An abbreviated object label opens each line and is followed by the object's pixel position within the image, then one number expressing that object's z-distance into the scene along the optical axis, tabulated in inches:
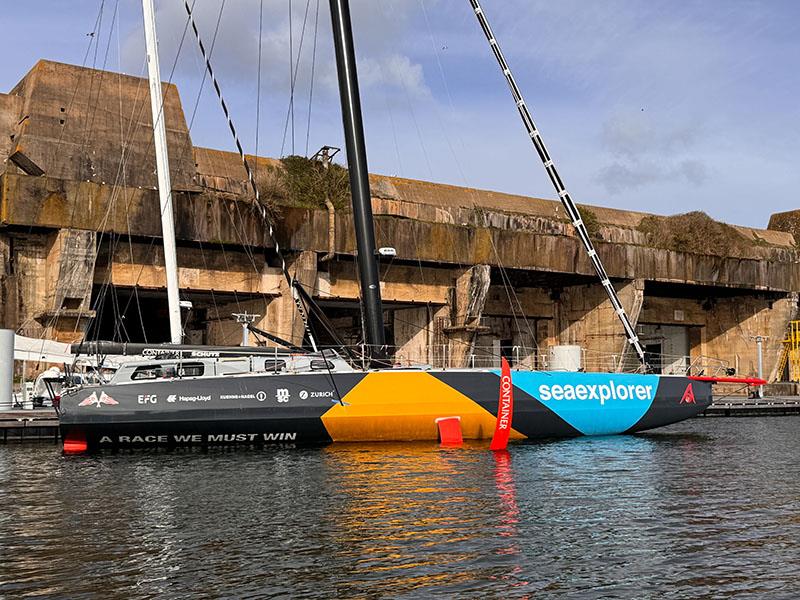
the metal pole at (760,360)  1836.6
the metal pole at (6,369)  1034.1
